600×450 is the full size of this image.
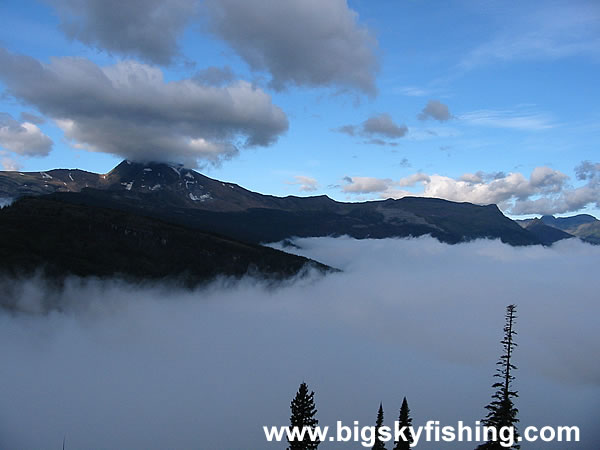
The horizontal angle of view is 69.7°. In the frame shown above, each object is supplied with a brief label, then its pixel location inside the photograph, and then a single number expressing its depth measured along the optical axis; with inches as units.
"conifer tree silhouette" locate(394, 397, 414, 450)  2253.9
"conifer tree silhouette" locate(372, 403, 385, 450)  2490.2
